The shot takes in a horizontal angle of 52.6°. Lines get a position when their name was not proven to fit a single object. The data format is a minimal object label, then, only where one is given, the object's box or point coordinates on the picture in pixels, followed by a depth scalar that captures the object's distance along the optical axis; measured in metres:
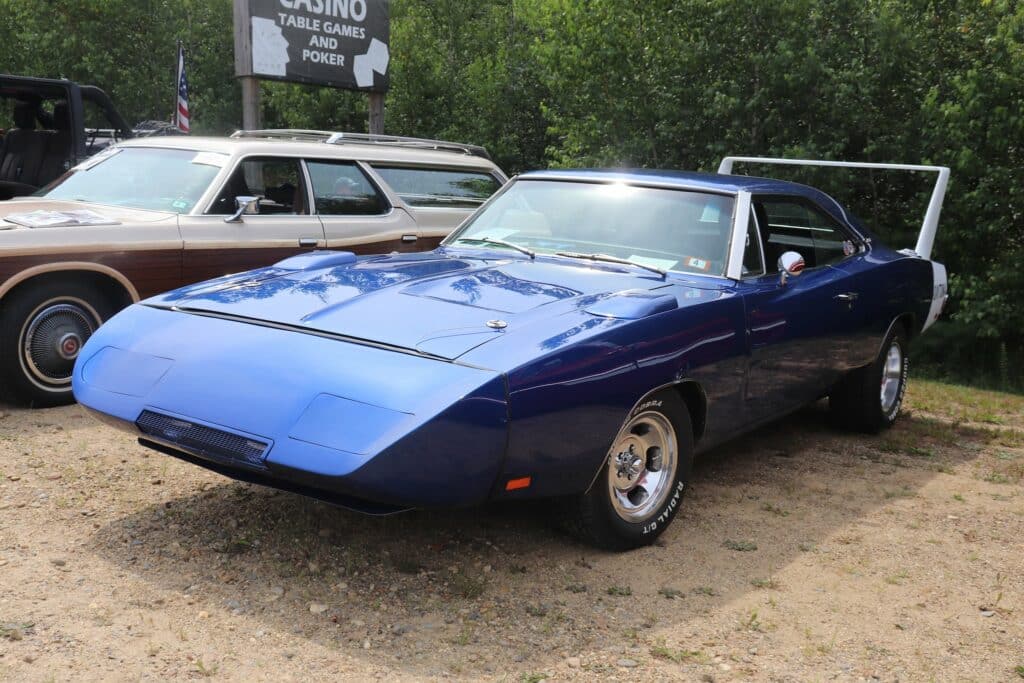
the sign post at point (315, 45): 10.95
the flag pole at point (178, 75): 16.92
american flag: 16.97
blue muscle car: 3.33
